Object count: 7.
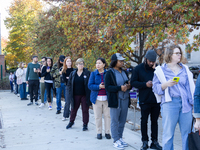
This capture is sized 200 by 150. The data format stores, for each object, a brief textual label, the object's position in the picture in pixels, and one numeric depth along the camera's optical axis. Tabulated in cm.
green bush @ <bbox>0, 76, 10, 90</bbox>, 2433
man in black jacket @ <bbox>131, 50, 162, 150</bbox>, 497
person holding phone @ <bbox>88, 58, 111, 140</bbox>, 596
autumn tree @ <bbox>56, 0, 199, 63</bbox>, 830
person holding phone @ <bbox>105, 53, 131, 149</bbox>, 528
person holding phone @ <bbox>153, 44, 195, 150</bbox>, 392
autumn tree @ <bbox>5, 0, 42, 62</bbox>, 4175
